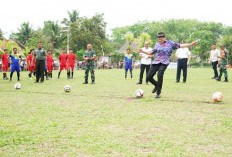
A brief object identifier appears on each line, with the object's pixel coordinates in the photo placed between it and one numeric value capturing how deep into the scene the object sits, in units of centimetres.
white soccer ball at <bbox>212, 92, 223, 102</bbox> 783
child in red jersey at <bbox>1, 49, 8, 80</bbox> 1958
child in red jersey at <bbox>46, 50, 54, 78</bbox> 1961
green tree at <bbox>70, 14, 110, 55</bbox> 4766
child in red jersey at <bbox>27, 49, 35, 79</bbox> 1912
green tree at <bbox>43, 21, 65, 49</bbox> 5679
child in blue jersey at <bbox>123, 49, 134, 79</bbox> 1842
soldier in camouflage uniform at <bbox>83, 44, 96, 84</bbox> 1426
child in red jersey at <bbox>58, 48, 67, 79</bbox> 2007
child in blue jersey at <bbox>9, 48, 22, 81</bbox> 1739
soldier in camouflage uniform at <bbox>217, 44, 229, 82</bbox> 1498
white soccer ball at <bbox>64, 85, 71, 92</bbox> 1055
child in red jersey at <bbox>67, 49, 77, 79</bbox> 1966
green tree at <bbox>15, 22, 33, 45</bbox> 6404
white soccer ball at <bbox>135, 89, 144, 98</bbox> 880
